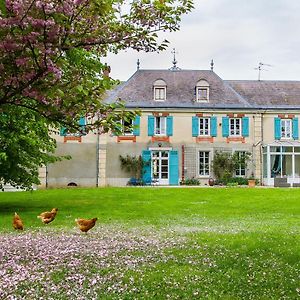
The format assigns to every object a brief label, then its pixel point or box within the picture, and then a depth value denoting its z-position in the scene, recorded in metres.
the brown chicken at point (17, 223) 11.17
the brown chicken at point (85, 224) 10.34
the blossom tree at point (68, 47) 5.53
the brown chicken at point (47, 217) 12.30
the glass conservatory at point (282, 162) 35.00
